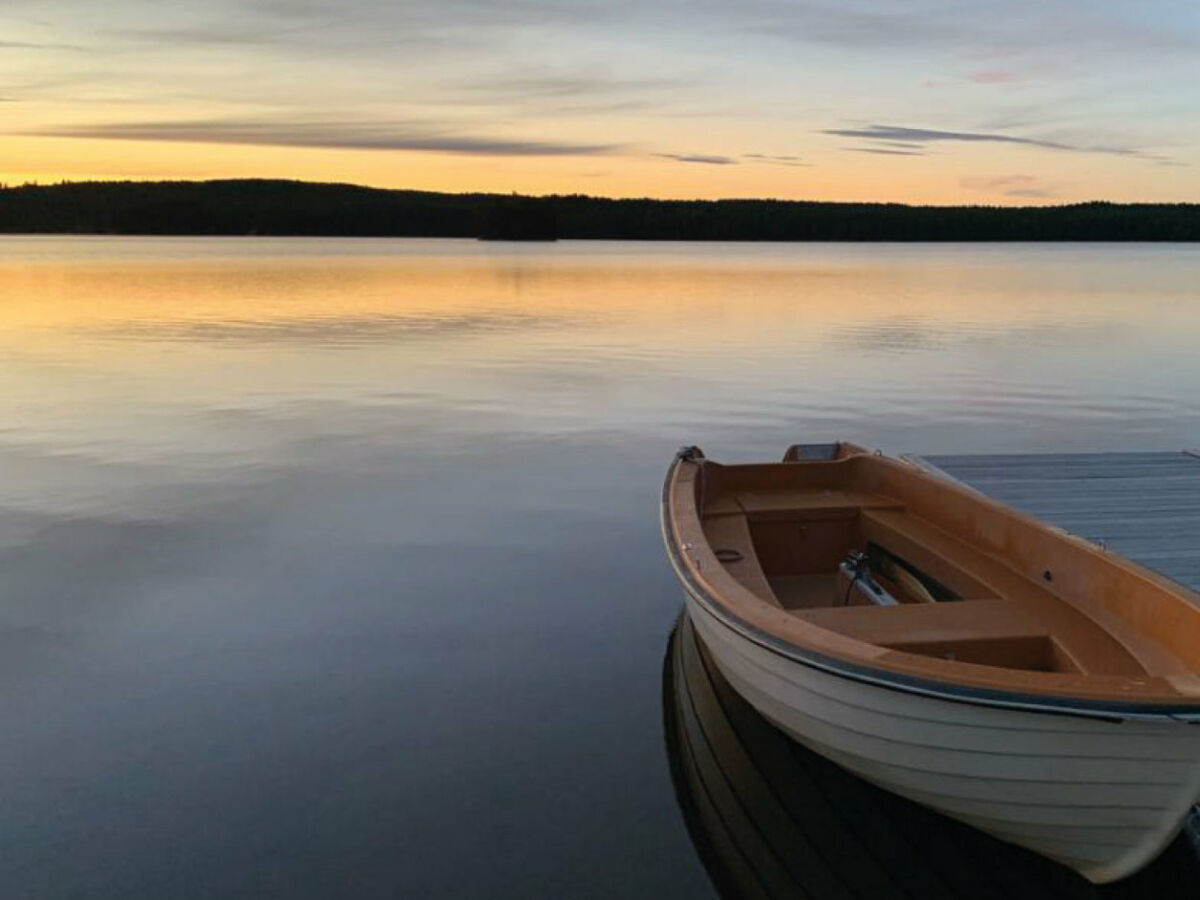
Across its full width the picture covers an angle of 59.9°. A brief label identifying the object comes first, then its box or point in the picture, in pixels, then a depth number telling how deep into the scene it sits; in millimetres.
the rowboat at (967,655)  3545
